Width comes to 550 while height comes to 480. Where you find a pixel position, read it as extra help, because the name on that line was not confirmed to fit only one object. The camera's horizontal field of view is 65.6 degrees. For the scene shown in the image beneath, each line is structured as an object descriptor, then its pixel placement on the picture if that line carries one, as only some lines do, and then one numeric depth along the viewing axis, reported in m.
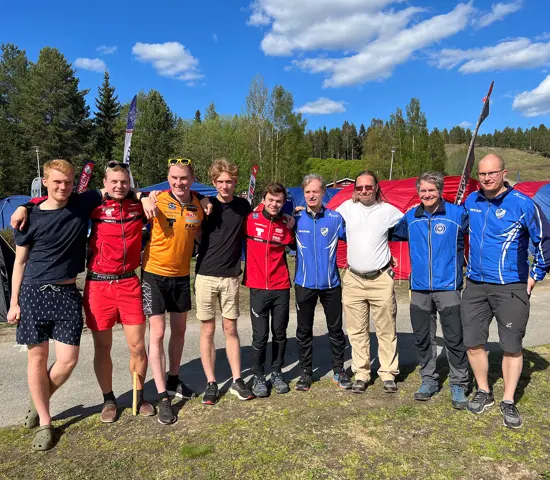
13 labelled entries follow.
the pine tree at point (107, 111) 45.44
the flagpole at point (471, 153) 5.33
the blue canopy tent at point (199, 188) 14.32
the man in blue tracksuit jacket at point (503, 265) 3.24
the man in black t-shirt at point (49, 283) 2.96
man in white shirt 3.78
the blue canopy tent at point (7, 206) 16.39
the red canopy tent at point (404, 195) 8.79
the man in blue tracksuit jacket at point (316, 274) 3.79
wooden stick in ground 3.38
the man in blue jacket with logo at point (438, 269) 3.54
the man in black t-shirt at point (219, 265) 3.60
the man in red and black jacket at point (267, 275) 3.71
